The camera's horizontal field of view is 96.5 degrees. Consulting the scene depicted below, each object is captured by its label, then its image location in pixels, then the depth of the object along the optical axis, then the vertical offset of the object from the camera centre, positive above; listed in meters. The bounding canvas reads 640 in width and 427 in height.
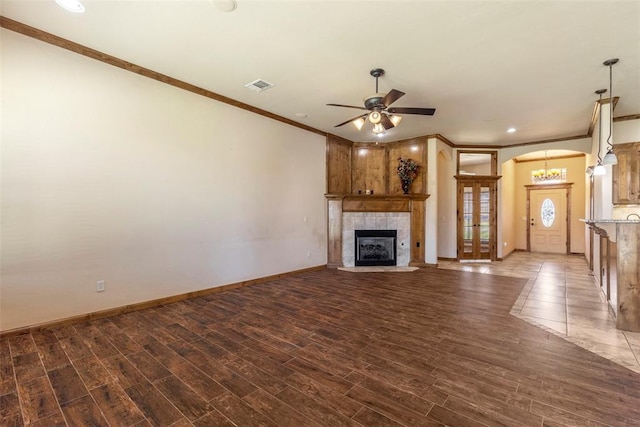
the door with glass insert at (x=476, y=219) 7.76 -0.16
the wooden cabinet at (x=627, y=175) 5.16 +0.69
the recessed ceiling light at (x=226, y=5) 2.55 +1.90
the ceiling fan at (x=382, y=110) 3.57 +1.38
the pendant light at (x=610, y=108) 3.49 +1.64
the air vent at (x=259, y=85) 4.11 +1.89
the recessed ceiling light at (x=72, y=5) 2.59 +1.93
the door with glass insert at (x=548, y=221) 9.03 -0.26
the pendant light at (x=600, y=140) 4.27 +1.18
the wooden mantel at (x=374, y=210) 6.76 +0.08
